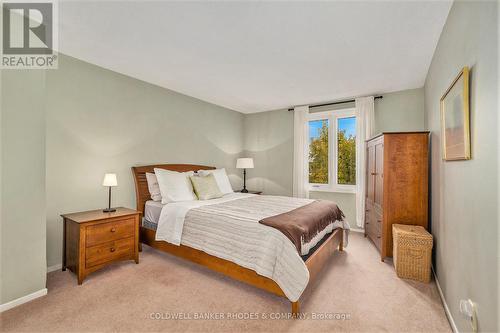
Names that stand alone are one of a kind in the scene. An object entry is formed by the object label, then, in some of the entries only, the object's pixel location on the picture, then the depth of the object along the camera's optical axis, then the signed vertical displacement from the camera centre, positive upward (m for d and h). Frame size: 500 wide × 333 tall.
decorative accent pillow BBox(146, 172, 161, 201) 3.39 -0.31
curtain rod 4.37 +1.27
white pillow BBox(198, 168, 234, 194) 4.13 -0.23
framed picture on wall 1.47 +0.36
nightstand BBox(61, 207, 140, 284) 2.40 -0.82
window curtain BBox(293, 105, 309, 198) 4.86 +0.30
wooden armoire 2.86 -0.19
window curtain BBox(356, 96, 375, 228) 4.11 +0.52
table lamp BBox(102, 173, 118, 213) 2.82 -0.19
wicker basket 2.44 -0.94
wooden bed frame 2.14 -1.02
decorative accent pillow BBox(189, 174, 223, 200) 3.54 -0.33
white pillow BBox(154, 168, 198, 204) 3.25 -0.30
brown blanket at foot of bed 2.09 -0.56
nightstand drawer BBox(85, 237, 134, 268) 2.46 -0.97
